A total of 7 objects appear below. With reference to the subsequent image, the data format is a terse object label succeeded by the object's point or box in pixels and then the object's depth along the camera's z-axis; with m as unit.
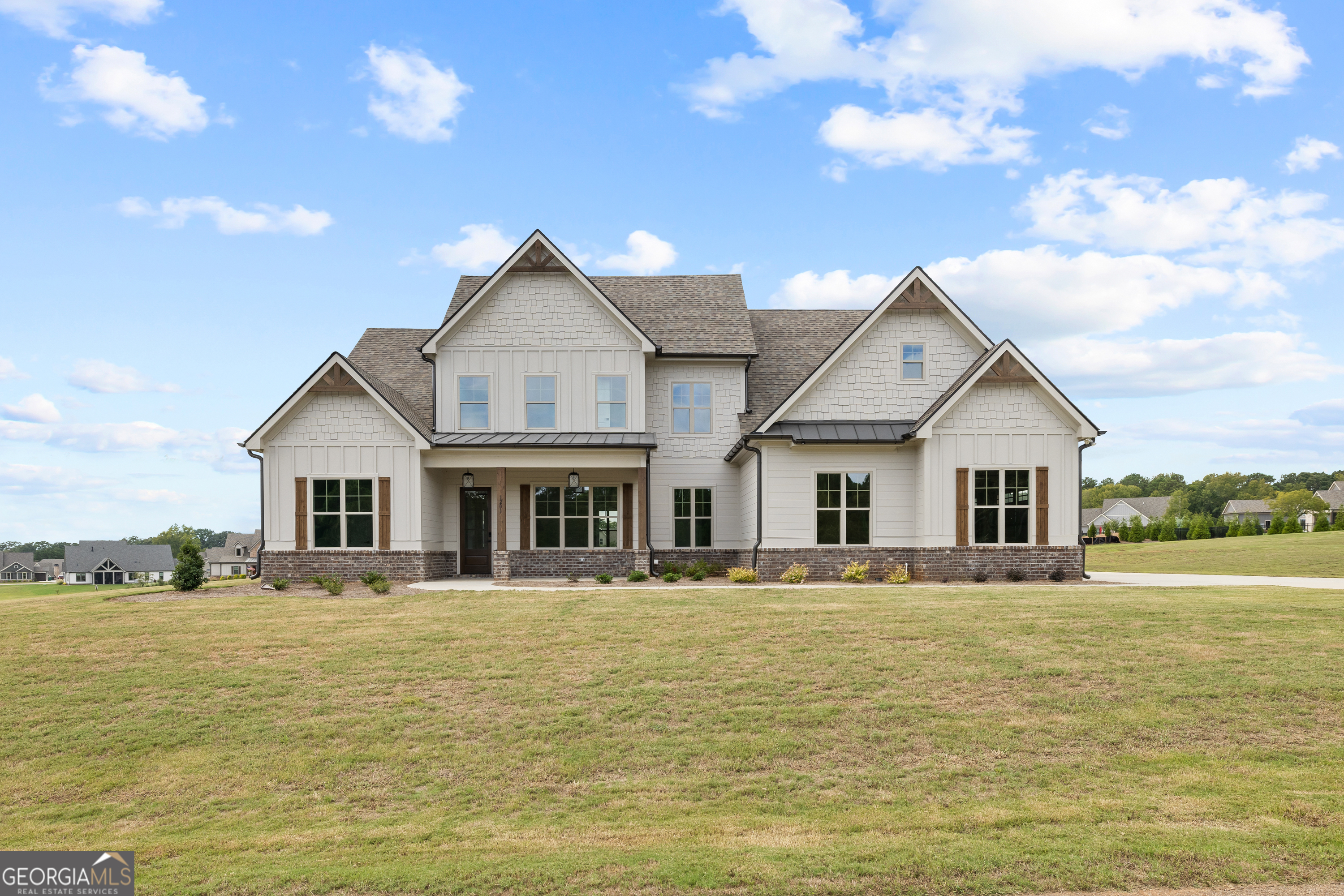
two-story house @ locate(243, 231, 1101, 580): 22.20
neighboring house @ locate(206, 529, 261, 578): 106.25
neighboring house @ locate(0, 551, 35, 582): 113.38
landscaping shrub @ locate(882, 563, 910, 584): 21.67
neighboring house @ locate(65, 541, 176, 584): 97.06
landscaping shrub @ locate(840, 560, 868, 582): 22.00
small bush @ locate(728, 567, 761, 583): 22.08
